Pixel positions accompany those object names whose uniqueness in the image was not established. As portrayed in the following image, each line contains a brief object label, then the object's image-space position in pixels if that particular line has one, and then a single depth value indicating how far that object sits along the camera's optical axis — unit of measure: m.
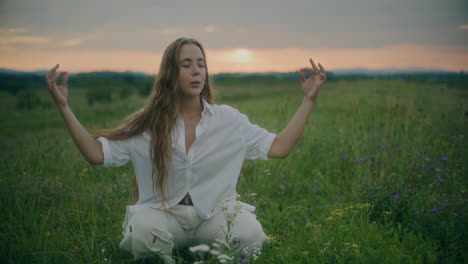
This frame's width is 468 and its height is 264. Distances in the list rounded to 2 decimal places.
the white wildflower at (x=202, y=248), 1.49
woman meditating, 2.43
